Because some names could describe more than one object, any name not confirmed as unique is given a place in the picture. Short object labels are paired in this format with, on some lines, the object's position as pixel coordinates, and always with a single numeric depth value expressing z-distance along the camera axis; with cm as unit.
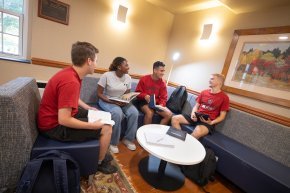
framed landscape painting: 203
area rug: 147
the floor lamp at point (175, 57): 336
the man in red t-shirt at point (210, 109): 226
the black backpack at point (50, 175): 103
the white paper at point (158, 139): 156
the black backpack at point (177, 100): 281
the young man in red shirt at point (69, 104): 123
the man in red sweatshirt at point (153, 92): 250
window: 222
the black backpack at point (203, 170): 181
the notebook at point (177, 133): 176
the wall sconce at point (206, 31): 285
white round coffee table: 144
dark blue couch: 160
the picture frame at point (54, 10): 228
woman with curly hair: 223
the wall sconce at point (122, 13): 283
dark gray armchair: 103
